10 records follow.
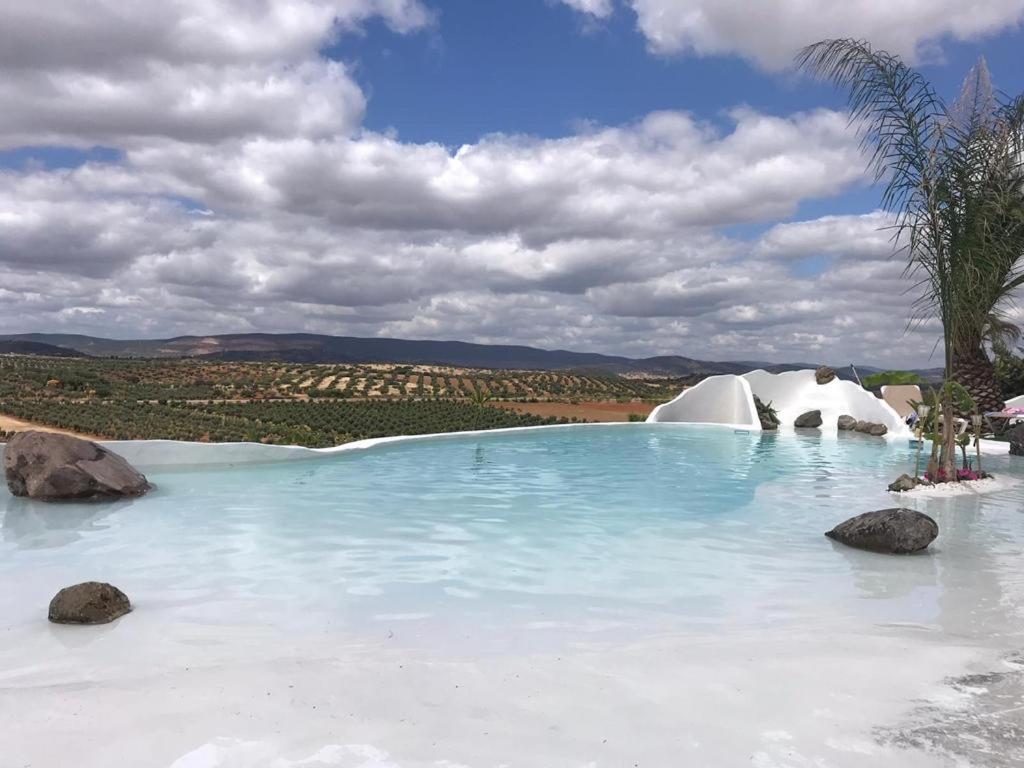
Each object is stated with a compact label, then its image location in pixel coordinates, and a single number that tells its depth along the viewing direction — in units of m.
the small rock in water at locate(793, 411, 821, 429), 23.64
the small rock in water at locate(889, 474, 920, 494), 11.15
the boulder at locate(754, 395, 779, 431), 23.59
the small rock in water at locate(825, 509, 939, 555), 7.36
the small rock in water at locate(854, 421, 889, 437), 21.31
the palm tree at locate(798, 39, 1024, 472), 10.41
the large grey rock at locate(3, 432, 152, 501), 10.00
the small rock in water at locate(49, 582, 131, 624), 5.05
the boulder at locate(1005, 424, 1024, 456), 16.55
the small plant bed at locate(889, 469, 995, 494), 11.17
